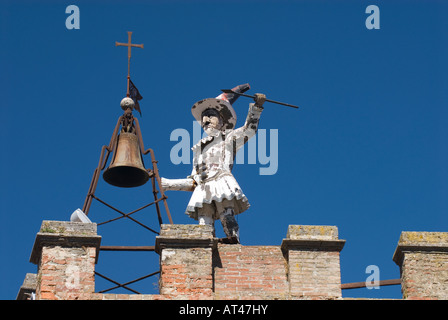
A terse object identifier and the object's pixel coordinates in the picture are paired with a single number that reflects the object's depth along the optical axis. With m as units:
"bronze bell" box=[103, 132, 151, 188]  22.70
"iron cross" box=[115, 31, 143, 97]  24.36
